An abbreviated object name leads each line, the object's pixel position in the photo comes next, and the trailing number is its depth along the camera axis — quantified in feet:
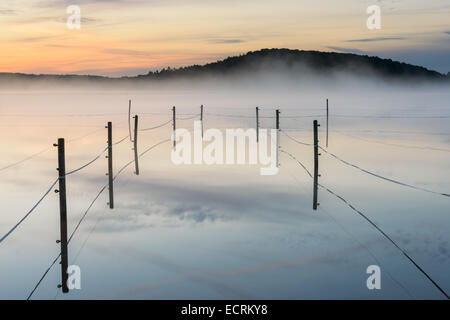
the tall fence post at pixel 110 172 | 48.80
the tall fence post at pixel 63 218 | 30.55
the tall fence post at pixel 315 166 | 48.98
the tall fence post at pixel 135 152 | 71.10
